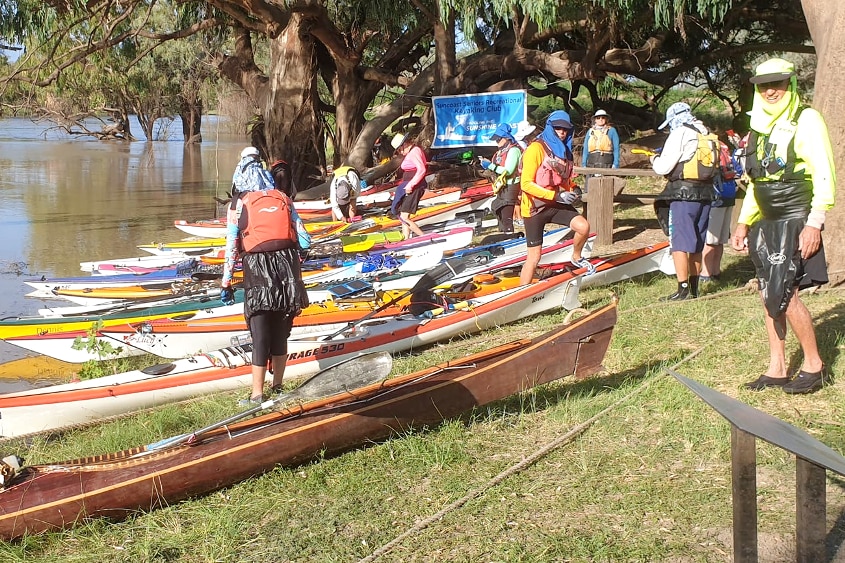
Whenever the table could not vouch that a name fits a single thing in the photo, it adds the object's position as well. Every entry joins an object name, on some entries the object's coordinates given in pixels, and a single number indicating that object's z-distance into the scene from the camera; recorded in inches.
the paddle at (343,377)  183.3
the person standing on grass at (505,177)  443.2
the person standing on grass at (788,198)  179.3
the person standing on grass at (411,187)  488.1
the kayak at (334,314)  295.0
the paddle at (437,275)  295.0
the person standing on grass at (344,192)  538.8
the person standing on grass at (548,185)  305.1
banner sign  585.3
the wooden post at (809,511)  107.0
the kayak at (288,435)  154.4
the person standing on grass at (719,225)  320.8
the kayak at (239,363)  217.6
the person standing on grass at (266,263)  208.5
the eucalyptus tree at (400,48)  627.2
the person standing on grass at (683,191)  284.7
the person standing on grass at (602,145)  512.7
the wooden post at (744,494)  103.3
